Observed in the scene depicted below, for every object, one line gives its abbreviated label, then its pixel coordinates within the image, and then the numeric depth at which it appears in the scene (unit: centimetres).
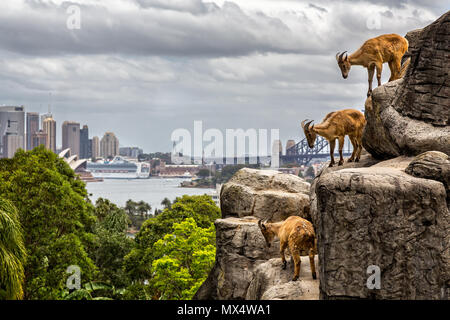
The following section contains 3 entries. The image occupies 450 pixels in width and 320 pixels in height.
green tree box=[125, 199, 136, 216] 8900
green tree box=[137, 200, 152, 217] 8719
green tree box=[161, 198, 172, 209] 9031
